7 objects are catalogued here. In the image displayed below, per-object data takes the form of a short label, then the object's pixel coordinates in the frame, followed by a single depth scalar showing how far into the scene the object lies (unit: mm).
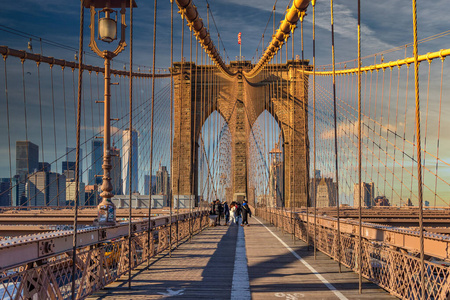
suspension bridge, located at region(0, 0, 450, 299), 6209
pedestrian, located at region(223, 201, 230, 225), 30470
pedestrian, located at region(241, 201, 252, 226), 28495
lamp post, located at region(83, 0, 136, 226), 11516
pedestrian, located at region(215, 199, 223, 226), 29848
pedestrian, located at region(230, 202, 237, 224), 29578
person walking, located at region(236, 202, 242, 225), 29016
